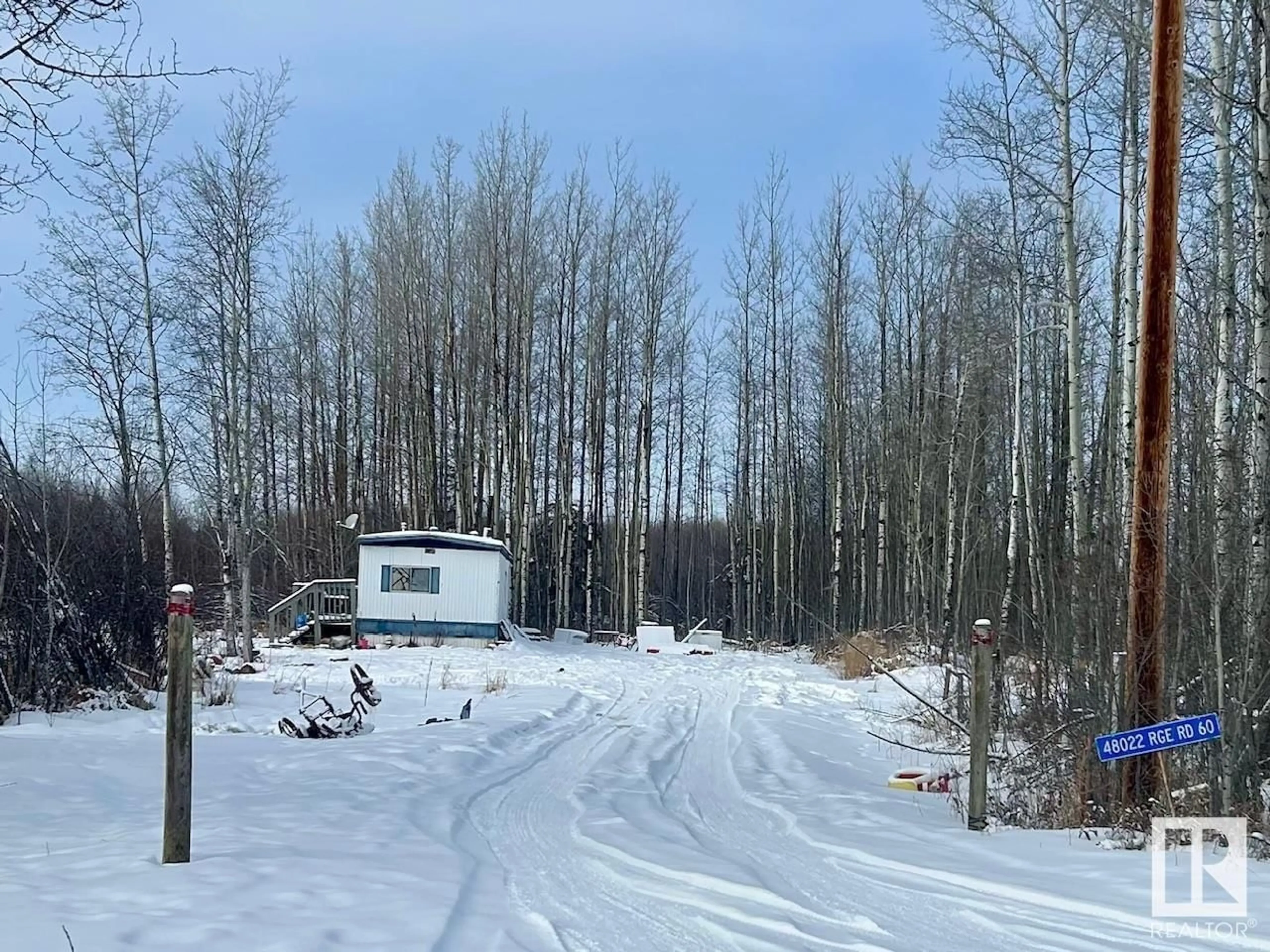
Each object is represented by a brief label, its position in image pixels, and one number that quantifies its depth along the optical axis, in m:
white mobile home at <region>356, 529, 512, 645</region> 28.58
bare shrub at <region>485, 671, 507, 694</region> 16.38
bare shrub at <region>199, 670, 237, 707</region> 12.75
